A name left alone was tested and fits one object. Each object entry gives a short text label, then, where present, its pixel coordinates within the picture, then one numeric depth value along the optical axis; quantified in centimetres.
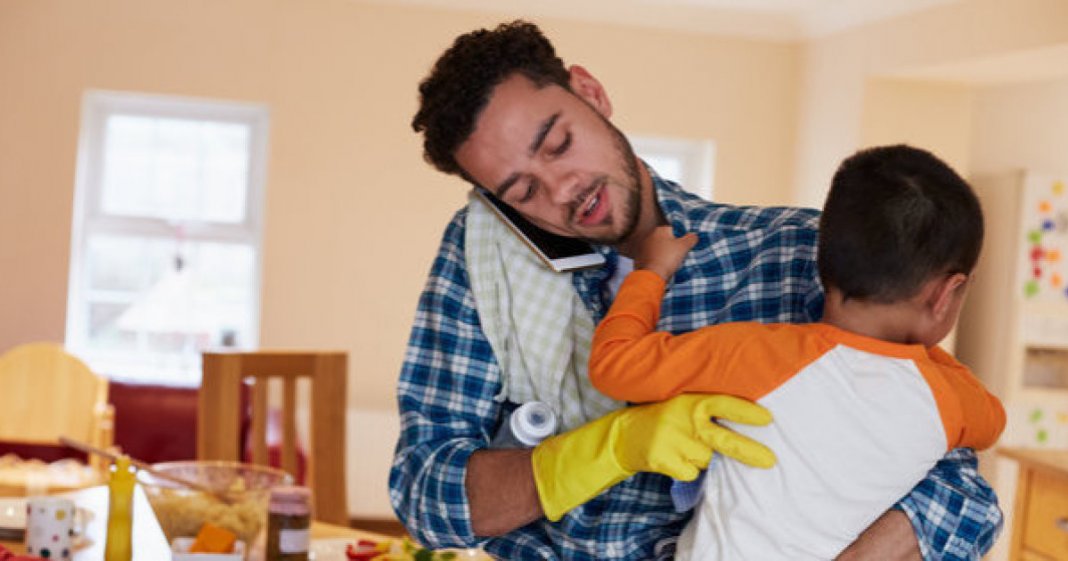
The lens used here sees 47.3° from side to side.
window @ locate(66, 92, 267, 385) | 587
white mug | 194
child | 117
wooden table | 197
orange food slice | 185
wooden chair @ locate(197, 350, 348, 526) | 273
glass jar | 191
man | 131
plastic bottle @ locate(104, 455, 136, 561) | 188
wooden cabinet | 326
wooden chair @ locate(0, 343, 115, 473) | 504
